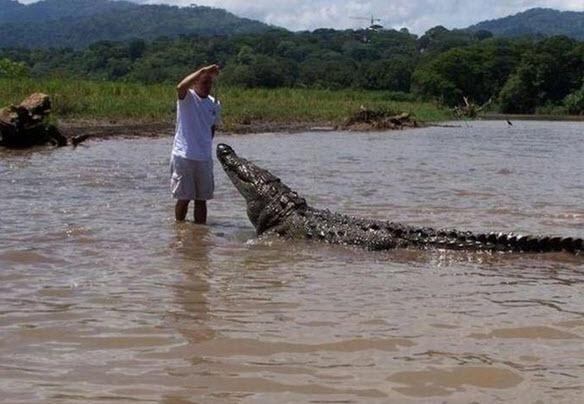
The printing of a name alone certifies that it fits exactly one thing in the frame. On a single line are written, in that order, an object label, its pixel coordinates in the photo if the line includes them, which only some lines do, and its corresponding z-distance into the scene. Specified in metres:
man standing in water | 7.87
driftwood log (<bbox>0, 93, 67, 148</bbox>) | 15.77
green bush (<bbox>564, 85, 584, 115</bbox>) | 68.25
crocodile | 6.61
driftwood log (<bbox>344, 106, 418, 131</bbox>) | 29.39
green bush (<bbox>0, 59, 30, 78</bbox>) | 31.70
